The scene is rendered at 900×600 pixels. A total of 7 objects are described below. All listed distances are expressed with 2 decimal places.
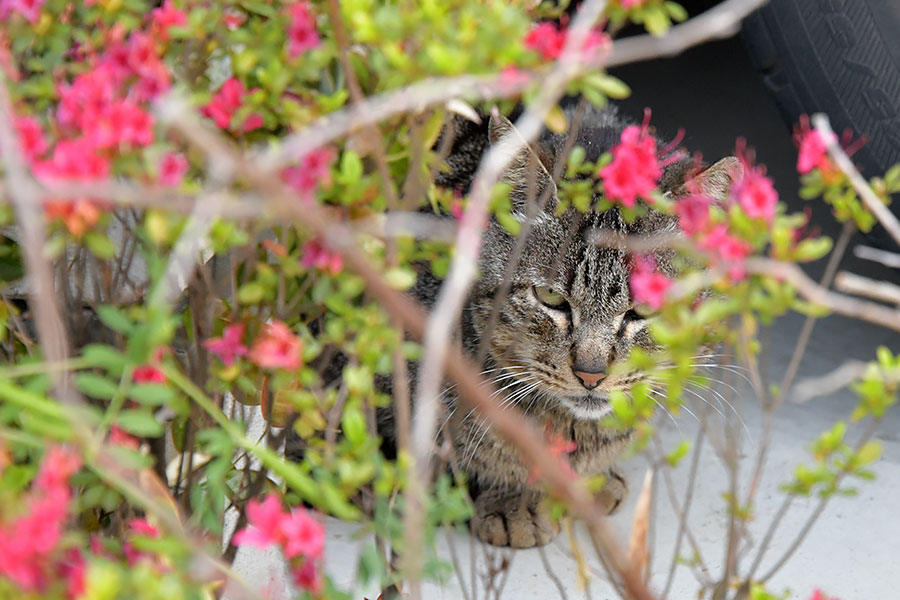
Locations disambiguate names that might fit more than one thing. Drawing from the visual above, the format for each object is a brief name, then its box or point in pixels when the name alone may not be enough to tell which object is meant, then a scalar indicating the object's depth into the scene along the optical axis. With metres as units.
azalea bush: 3.50
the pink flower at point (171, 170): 3.90
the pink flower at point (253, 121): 4.23
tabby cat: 4.42
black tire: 4.45
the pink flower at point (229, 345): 4.24
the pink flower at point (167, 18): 4.22
